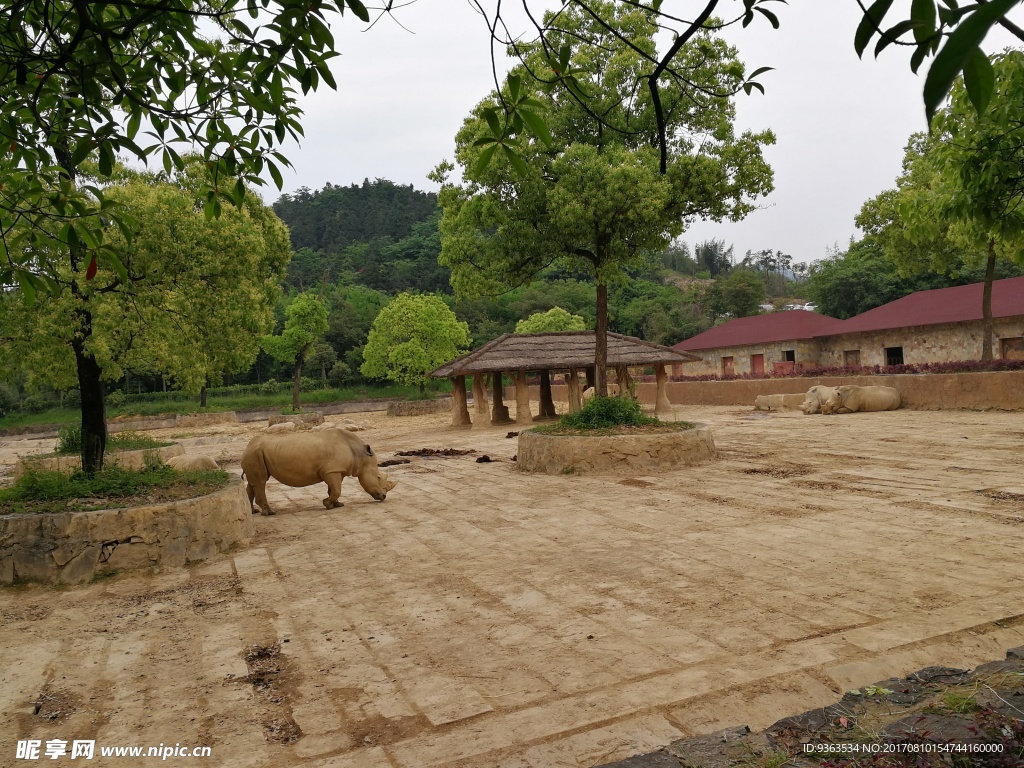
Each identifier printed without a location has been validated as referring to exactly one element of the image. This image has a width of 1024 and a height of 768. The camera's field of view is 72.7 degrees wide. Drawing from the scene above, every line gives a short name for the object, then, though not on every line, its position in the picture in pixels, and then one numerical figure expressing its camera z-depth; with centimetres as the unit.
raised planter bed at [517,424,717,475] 1108
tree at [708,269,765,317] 5147
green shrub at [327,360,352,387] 4584
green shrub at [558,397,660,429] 1232
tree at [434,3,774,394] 1239
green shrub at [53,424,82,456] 1416
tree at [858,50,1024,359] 605
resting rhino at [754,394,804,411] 2352
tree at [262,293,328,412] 3709
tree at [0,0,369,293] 278
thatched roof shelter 2375
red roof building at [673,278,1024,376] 2528
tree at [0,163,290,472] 784
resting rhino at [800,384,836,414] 2105
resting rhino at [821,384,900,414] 2025
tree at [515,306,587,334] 4000
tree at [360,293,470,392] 3678
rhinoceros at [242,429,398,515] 891
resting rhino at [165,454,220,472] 1161
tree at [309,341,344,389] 4581
